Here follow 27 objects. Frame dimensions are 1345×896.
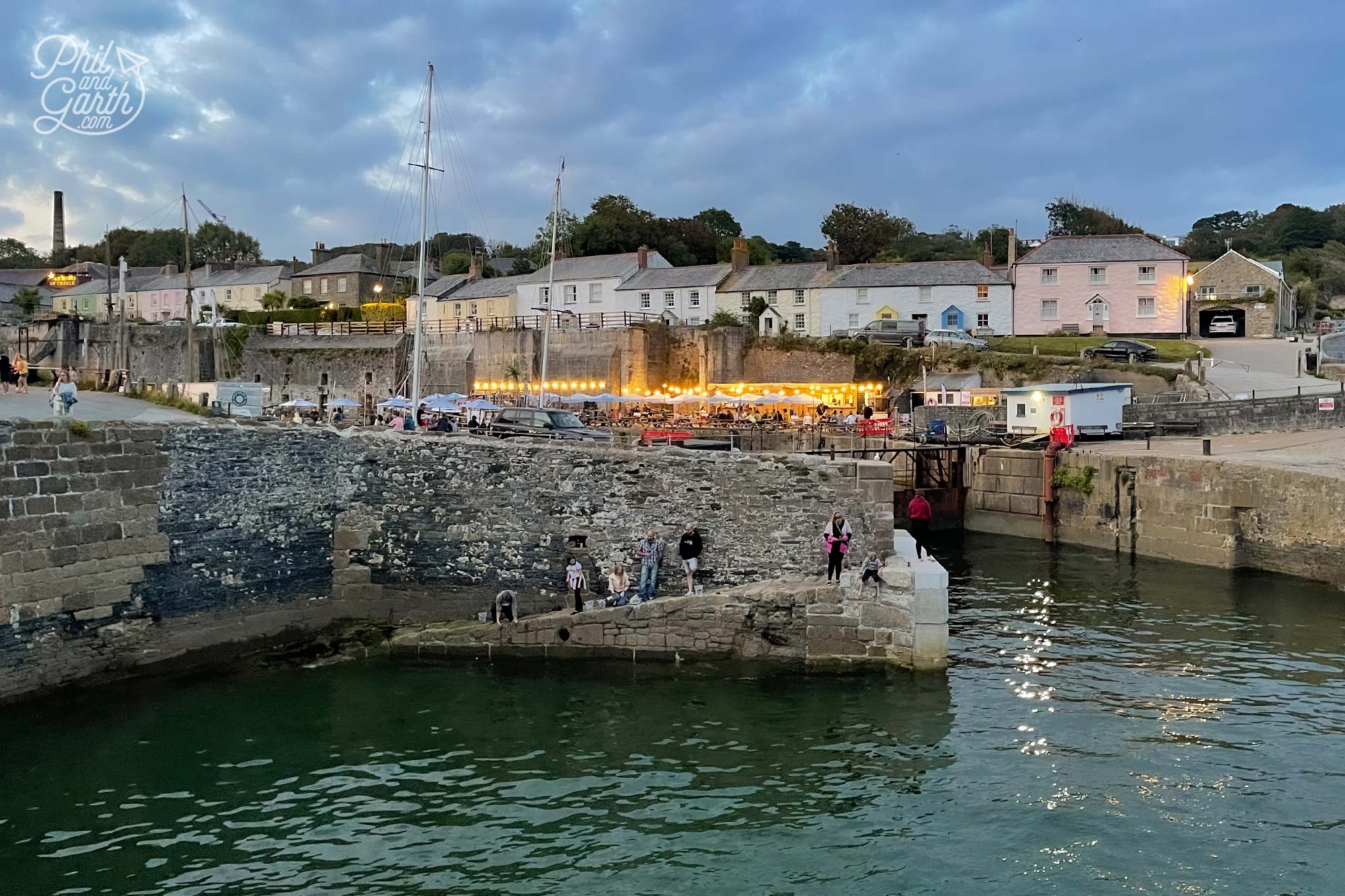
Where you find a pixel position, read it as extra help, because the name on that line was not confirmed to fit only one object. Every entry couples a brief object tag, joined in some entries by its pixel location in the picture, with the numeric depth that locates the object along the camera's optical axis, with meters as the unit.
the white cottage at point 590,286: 58.31
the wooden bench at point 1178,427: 32.69
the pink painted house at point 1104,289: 49.69
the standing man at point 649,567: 16.88
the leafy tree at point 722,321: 50.31
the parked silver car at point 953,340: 44.31
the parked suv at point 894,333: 46.50
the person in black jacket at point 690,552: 16.78
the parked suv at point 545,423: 25.22
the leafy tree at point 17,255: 118.56
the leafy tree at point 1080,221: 91.00
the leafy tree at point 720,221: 88.81
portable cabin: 32.34
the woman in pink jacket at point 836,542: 16.08
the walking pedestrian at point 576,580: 16.94
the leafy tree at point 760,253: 75.00
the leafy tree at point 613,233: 72.62
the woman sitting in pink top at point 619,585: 16.77
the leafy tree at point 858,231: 79.94
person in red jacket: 28.48
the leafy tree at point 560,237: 70.06
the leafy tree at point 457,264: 82.25
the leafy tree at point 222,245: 102.44
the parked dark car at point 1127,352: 41.00
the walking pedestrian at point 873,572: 15.41
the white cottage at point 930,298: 50.94
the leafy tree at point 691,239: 74.88
